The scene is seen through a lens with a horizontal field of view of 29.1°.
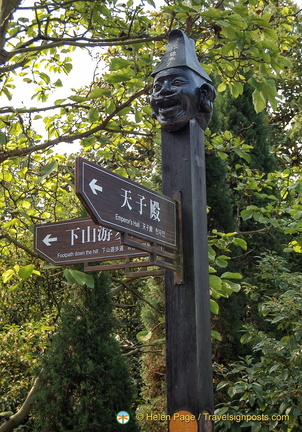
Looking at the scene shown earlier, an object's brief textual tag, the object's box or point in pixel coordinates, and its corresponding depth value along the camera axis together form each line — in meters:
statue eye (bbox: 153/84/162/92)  3.34
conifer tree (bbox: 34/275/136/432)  5.05
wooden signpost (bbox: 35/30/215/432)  2.76
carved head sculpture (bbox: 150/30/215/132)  3.26
